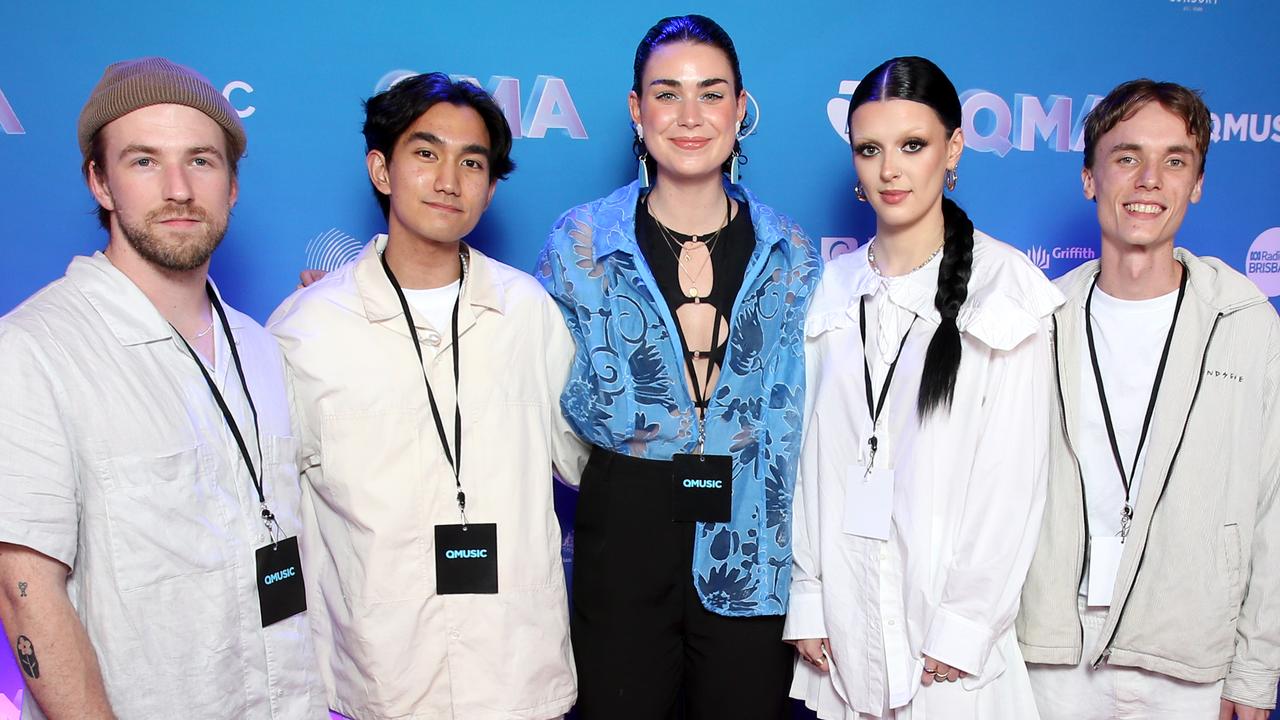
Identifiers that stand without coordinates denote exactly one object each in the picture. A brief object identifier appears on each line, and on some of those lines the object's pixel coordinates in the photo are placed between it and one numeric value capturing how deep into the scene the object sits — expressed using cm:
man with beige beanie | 143
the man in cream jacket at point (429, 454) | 193
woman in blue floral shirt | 202
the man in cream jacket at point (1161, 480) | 199
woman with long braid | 184
